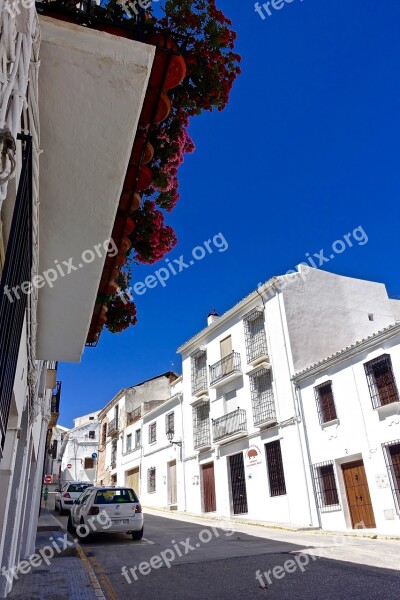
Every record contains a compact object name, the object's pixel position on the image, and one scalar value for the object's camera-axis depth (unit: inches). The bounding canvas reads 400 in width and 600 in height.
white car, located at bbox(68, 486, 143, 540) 456.4
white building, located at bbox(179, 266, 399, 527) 677.9
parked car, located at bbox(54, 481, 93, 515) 797.9
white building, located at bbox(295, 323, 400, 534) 516.4
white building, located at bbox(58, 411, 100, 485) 1776.6
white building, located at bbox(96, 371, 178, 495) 1249.3
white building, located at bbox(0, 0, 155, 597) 67.4
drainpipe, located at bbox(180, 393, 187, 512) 930.4
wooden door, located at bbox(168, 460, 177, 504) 1015.6
